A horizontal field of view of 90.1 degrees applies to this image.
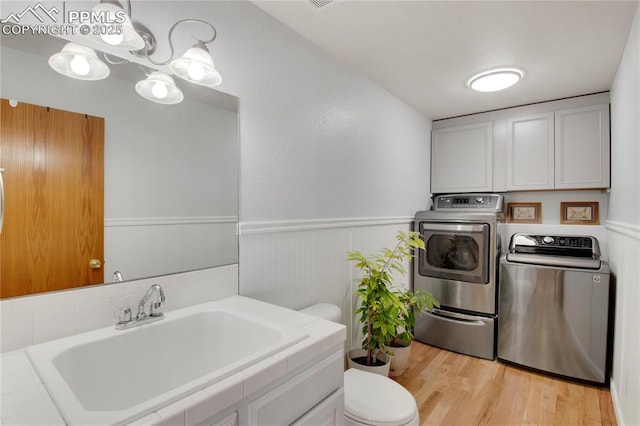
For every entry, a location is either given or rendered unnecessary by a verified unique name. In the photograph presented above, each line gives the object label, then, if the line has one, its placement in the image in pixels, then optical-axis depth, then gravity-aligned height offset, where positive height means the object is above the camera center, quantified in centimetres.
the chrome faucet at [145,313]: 114 -38
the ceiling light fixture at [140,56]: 103 +56
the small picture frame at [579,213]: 293 +1
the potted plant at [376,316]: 207 -69
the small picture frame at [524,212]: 320 +1
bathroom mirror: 101 +21
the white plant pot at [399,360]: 240 -111
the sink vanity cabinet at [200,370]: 72 -46
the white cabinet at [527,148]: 274 +62
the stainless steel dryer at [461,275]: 276 -58
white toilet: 141 -90
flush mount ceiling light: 237 +103
